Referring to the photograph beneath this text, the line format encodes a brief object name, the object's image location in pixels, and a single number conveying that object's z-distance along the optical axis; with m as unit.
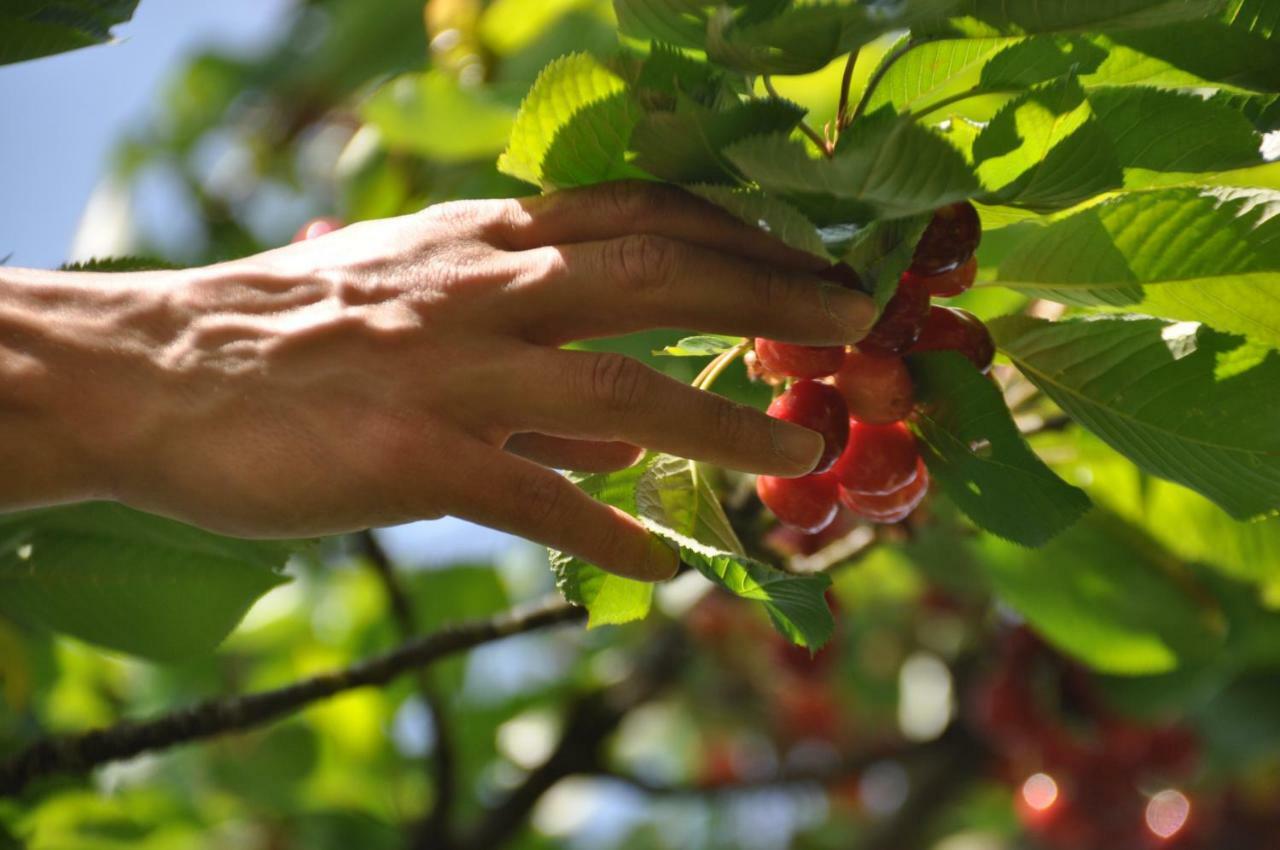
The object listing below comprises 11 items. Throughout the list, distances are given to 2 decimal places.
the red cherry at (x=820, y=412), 1.30
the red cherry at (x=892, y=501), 1.32
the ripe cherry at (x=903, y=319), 1.28
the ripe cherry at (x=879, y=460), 1.31
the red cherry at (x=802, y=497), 1.33
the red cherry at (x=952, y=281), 1.29
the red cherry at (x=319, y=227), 1.39
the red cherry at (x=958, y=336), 1.30
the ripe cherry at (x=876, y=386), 1.30
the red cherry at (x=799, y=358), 1.29
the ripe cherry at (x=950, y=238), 1.27
